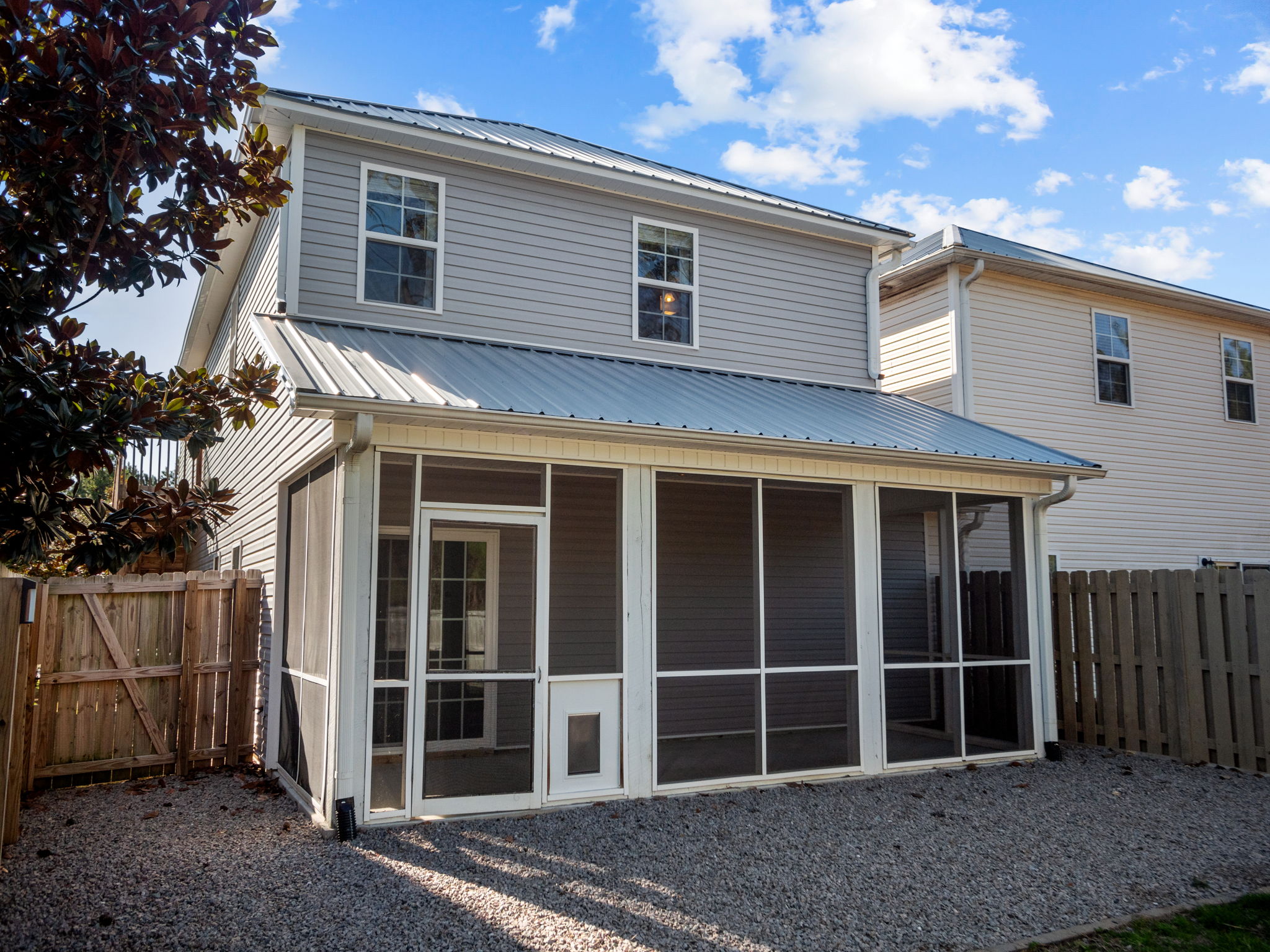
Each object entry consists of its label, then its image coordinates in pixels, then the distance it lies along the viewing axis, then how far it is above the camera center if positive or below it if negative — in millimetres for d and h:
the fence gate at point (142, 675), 7438 -811
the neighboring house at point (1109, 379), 12281 +2898
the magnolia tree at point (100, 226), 4078 +1792
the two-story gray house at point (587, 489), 6527 +879
